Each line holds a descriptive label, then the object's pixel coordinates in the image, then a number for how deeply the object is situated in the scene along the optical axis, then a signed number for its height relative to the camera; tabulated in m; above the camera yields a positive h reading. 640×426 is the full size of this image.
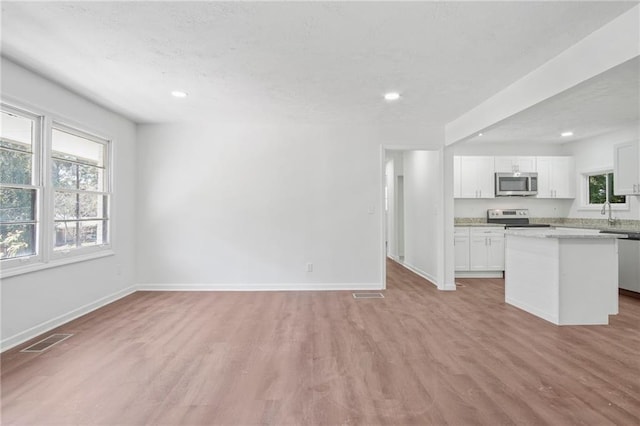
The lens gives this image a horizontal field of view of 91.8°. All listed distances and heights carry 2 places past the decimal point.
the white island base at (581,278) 3.23 -0.69
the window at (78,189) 3.32 +0.28
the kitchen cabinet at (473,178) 5.84 +0.65
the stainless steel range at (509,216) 6.02 -0.07
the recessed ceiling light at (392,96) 3.42 +1.32
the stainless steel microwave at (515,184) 5.76 +0.53
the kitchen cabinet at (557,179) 5.89 +0.63
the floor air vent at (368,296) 4.29 -1.16
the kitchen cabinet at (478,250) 5.53 -0.67
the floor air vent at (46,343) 2.65 -1.16
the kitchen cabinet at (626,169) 4.52 +0.66
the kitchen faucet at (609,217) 5.23 -0.08
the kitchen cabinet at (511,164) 5.82 +0.91
